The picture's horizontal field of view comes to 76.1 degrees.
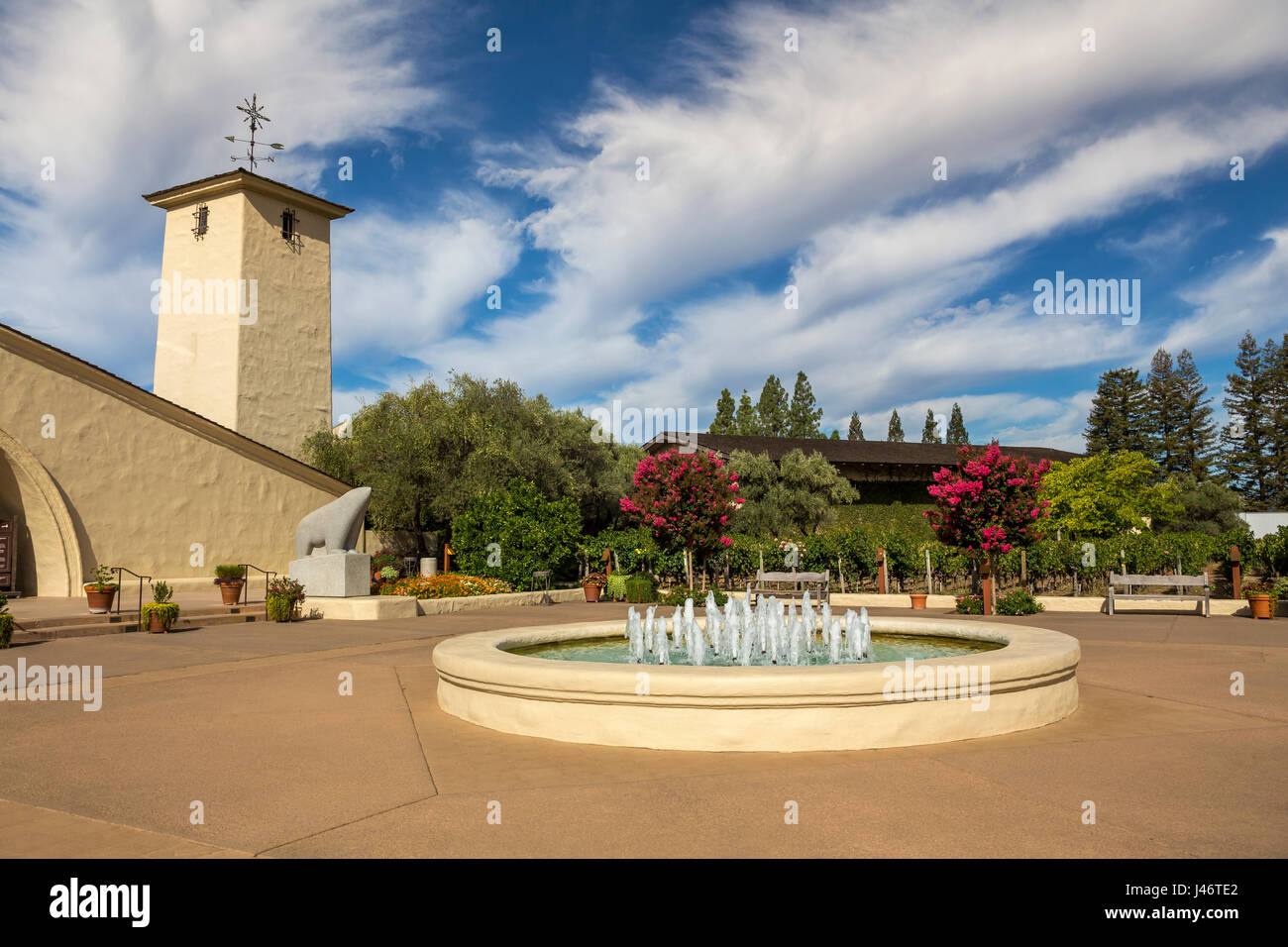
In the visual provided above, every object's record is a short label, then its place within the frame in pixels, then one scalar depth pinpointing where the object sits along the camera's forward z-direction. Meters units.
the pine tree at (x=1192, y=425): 56.81
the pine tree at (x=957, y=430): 79.09
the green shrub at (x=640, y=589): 22.53
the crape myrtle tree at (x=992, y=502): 20.22
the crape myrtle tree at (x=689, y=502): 22.91
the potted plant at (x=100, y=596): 15.24
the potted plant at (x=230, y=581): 17.38
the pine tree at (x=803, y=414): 63.50
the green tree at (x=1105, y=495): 35.22
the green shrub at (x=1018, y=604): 18.06
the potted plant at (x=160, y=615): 13.93
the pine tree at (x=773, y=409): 63.12
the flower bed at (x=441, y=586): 19.55
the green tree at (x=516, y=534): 23.02
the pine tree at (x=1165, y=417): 57.16
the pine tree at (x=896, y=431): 83.00
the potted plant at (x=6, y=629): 11.64
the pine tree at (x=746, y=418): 62.97
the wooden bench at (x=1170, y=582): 17.85
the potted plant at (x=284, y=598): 16.28
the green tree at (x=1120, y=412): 57.59
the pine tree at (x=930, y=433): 84.28
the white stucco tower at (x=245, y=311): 31.34
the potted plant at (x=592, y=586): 23.11
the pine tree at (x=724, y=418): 64.69
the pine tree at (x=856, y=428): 82.75
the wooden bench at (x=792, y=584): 19.84
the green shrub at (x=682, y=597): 20.00
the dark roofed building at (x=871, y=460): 43.00
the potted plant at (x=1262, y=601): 17.00
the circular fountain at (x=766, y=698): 5.78
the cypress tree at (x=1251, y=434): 54.22
